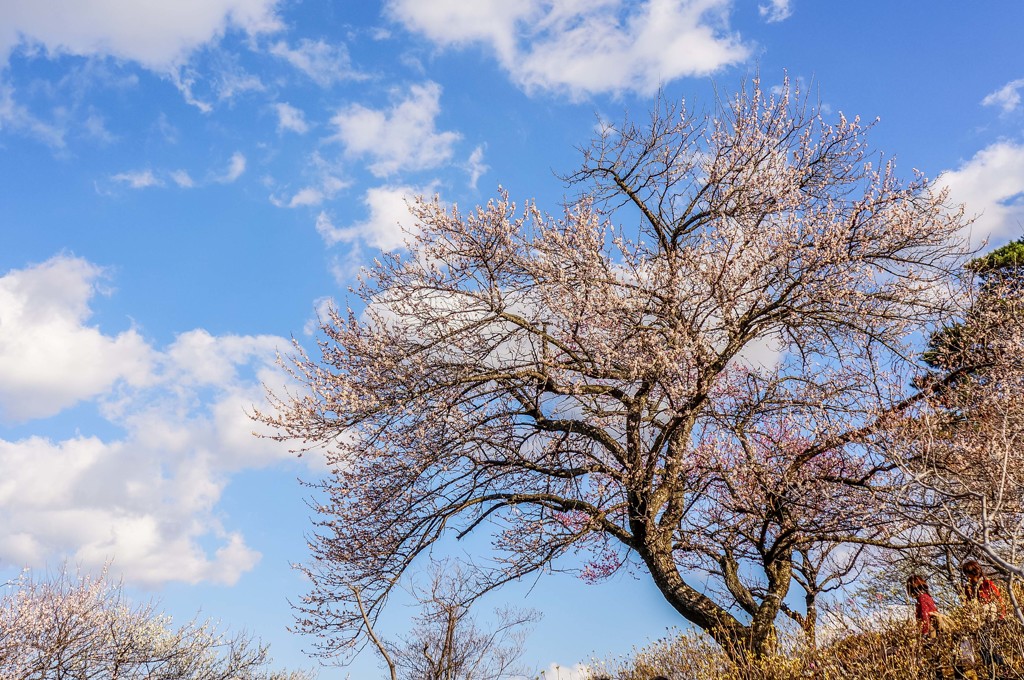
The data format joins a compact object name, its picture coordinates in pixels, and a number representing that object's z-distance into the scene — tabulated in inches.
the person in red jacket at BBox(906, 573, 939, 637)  343.3
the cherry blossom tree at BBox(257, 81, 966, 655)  434.3
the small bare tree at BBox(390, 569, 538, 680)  637.9
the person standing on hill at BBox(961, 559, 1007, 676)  310.8
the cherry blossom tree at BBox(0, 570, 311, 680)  693.3
